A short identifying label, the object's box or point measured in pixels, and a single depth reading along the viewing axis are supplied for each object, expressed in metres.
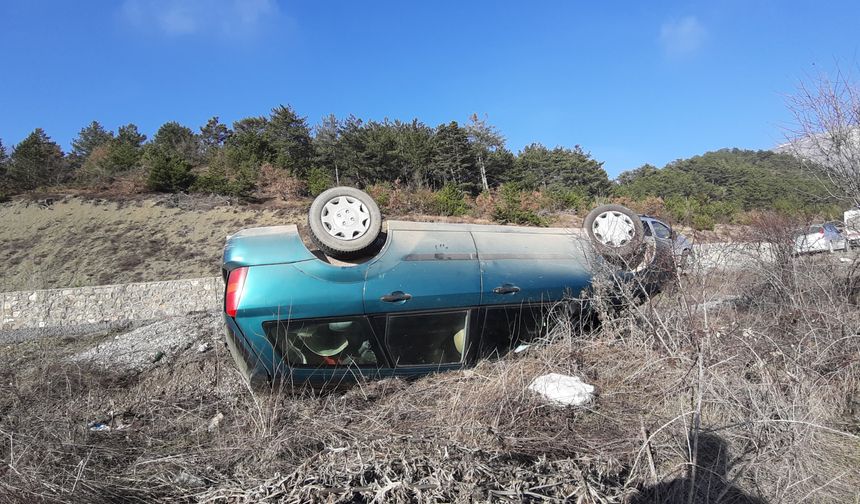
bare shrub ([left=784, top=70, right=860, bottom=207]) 4.75
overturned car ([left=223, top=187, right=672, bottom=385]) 3.30
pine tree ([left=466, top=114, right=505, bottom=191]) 42.94
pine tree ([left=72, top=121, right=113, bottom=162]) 52.31
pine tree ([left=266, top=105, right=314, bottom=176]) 38.81
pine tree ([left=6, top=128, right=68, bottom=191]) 24.86
